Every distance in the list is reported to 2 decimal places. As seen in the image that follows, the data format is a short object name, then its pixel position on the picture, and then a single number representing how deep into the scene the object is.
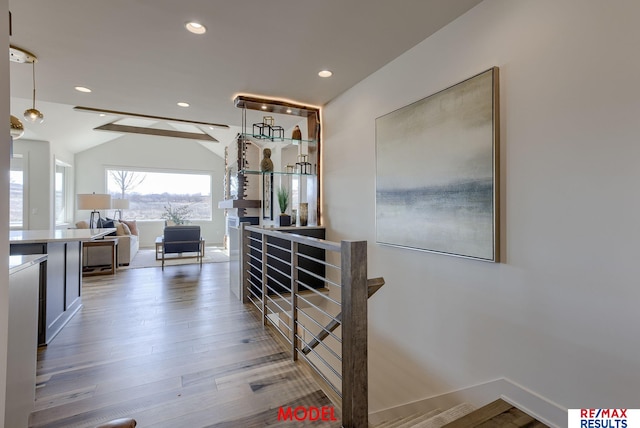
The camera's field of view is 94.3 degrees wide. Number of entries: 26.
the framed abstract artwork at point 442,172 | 1.85
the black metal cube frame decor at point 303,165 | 4.06
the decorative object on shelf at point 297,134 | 4.02
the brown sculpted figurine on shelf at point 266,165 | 3.88
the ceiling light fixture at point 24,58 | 2.41
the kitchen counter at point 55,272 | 2.53
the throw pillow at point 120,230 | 6.29
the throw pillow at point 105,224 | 6.47
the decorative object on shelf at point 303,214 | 3.94
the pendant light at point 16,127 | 2.84
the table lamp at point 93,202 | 5.71
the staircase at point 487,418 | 1.56
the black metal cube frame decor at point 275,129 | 3.74
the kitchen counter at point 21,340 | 1.28
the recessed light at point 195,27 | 2.13
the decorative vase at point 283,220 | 4.03
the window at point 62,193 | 7.45
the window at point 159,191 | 8.88
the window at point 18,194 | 6.15
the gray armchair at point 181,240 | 5.79
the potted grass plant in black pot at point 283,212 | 4.01
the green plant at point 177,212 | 9.00
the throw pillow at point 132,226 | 7.58
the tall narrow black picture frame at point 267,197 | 6.89
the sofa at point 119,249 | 5.40
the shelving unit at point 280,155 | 3.72
